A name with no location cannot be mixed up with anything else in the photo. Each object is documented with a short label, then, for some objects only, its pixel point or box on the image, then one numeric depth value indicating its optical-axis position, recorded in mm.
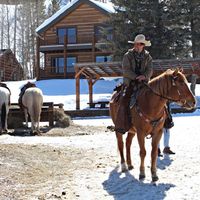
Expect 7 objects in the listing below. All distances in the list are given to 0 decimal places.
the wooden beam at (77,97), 26156
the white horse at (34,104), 14984
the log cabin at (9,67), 52375
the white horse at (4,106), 14789
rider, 7766
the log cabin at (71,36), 40831
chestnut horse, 7012
